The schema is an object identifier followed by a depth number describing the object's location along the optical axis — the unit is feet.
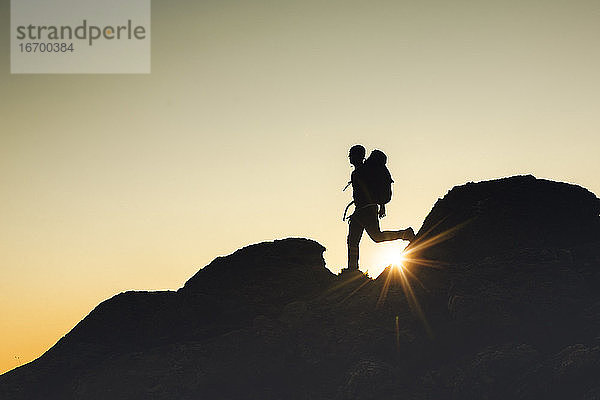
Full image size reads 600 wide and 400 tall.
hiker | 80.43
